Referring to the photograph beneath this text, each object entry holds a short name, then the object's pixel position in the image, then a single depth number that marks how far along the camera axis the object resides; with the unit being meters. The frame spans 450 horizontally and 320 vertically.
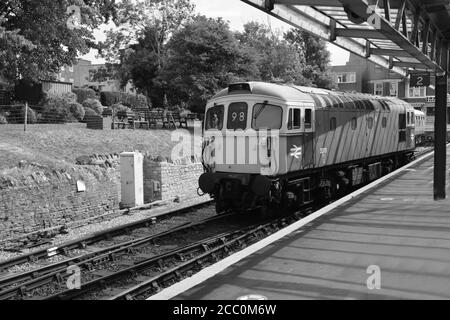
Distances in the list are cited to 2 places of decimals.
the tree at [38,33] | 20.09
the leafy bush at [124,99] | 37.37
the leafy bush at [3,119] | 20.34
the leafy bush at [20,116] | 21.70
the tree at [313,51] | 46.50
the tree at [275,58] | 35.09
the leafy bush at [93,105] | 29.25
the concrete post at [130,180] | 15.25
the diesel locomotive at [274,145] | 11.56
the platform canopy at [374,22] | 7.13
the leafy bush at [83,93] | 37.26
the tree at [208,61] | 28.09
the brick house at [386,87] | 57.91
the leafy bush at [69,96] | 26.09
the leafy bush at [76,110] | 24.95
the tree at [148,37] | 36.81
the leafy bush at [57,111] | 23.53
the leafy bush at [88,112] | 26.09
